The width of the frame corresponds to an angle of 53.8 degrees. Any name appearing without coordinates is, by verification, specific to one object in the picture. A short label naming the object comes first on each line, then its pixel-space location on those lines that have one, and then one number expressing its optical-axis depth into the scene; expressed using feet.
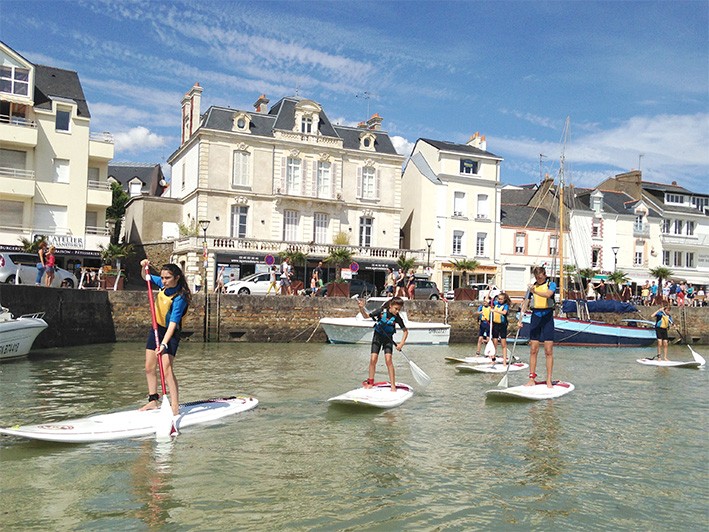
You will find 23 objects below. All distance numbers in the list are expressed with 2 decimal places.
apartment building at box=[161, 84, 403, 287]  136.67
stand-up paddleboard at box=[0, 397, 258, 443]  27.86
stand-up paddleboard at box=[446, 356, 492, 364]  62.69
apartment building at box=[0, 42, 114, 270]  120.67
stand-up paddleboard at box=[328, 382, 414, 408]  37.86
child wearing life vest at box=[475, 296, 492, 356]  65.21
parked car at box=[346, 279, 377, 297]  114.62
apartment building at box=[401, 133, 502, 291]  158.51
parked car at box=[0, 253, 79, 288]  81.92
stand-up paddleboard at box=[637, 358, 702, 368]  72.43
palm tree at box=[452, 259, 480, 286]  152.25
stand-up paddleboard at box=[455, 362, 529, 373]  58.29
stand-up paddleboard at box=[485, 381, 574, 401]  42.34
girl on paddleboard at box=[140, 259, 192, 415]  29.96
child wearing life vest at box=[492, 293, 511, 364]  60.70
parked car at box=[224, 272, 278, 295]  107.45
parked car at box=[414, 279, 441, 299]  122.52
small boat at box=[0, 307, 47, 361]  57.09
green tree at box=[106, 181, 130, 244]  193.77
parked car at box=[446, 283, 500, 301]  120.26
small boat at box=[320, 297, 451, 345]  91.71
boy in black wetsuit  39.22
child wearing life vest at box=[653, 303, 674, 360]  73.72
